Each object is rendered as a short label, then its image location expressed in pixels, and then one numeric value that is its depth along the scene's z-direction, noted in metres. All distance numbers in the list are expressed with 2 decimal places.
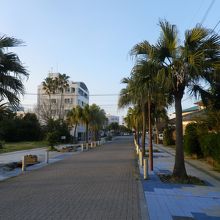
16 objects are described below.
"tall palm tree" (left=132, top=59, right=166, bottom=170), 8.69
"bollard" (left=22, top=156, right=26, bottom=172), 11.82
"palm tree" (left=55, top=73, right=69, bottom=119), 45.76
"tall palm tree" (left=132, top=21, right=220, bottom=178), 8.21
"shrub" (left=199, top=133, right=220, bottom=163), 10.63
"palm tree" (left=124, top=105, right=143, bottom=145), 17.87
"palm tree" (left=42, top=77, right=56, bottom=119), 45.51
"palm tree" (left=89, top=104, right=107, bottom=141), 34.10
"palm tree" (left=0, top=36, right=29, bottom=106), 9.10
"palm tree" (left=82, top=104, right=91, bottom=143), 33.05
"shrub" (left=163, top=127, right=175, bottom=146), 30.14
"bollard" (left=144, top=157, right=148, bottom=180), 9.39
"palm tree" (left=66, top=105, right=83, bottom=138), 33.04
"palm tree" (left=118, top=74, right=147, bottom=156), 14.22
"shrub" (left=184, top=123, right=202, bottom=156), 15.47
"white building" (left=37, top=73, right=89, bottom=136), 50.10
